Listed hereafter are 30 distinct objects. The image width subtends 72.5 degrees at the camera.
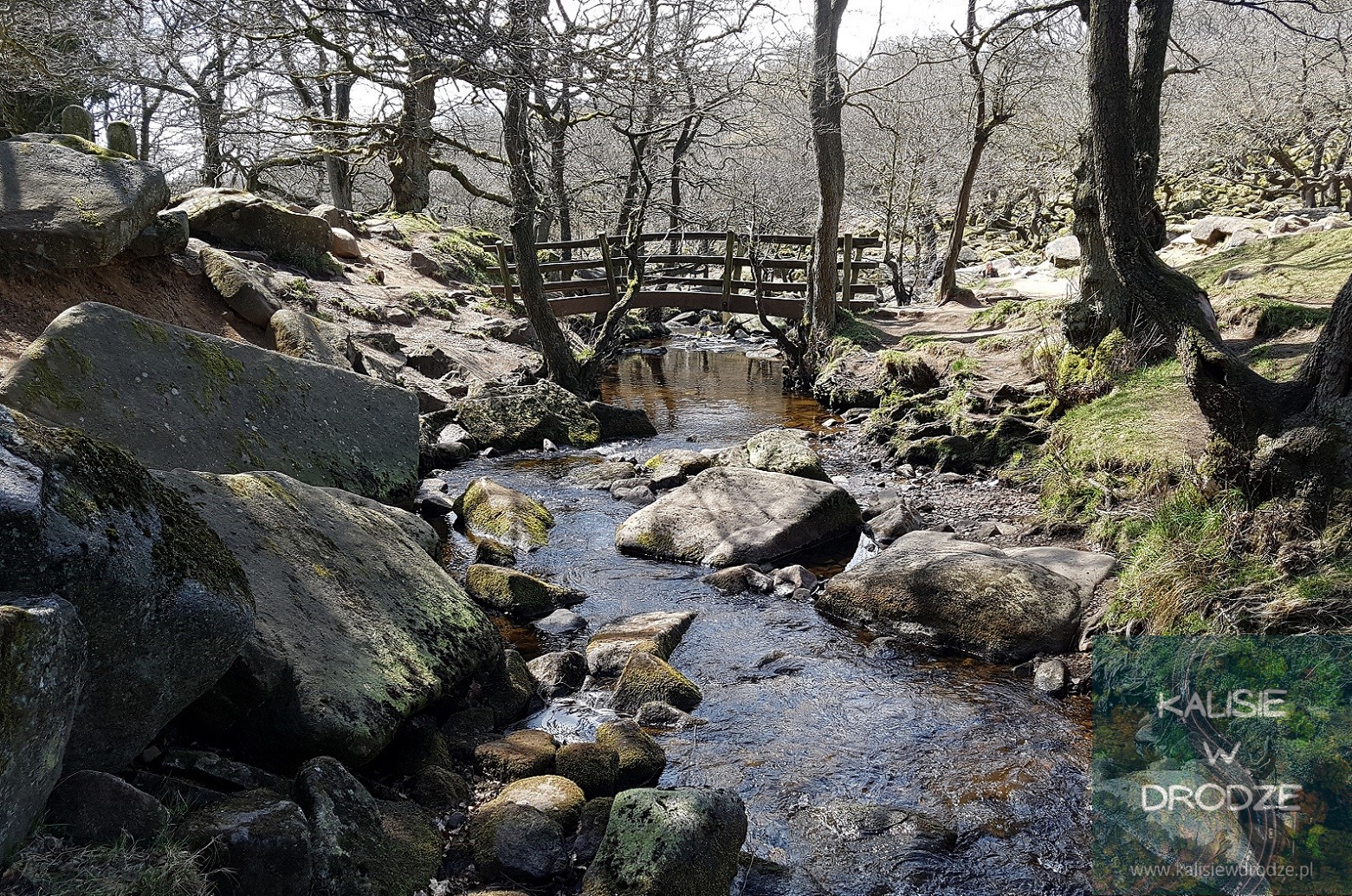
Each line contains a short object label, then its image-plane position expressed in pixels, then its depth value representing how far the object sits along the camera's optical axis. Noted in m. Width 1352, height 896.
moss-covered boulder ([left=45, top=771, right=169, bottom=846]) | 2.63
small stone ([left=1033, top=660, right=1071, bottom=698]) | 5.36
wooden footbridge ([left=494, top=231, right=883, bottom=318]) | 17.05
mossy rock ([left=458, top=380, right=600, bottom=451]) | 11.62
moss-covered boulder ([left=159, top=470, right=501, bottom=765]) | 3.64
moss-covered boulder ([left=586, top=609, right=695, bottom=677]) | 5.61
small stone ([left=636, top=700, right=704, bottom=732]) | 5.02
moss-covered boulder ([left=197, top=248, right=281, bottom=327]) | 11.12
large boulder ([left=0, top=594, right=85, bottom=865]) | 2.31
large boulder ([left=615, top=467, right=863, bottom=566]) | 7.64
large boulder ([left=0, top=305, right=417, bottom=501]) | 5.84
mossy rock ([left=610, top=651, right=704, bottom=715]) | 5.20
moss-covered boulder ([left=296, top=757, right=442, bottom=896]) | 3.05
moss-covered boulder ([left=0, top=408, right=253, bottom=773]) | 2.58
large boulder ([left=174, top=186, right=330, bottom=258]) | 13.70
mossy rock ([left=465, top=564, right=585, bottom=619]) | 6.45
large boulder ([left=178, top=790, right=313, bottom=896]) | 2.74
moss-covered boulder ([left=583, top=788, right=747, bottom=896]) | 3.42
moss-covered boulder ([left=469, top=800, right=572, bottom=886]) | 3.61
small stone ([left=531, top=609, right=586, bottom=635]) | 6.25
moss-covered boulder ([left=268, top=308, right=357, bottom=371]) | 10.30
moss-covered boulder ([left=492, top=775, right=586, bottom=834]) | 3.92
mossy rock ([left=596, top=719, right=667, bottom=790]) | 4.41
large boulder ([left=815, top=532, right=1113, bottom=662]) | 5.82
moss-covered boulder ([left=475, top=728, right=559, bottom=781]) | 4.32
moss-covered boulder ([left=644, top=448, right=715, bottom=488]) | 9.84
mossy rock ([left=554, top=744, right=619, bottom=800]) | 4.29
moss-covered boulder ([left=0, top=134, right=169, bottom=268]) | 9.17
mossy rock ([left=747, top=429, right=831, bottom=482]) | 9.37
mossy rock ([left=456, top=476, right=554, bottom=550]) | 7.99
